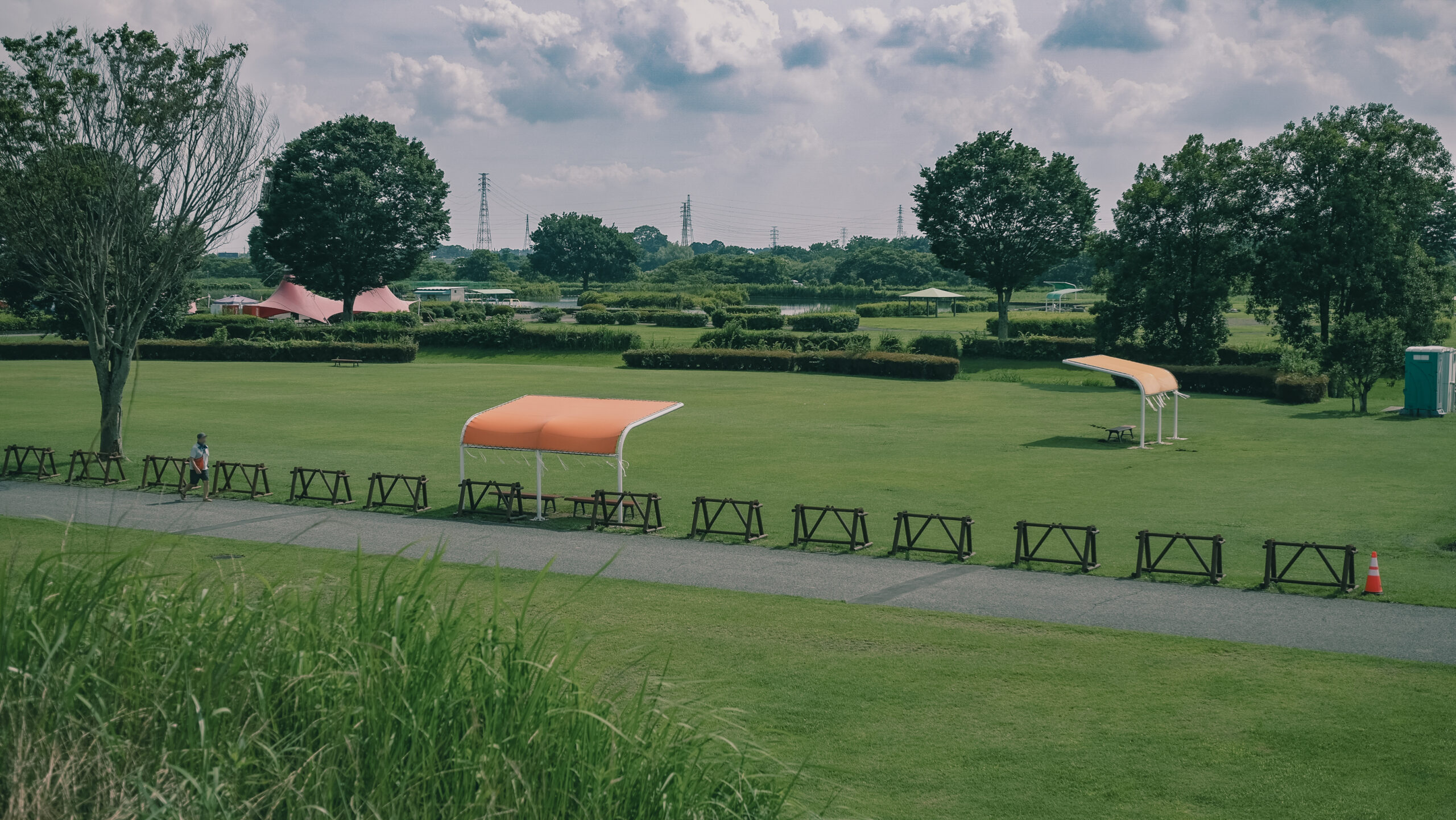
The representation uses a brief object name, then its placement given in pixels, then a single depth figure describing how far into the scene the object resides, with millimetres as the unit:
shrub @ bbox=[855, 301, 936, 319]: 96500
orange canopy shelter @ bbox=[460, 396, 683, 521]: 22312
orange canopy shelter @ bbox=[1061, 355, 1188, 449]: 32469
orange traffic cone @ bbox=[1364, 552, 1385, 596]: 16422
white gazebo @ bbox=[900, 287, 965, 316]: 95625
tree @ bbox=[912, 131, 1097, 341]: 64375
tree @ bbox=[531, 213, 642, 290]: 139875
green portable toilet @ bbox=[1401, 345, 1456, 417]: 38812
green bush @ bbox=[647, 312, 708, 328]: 81438
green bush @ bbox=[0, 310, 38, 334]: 74000
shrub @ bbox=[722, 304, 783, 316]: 82688
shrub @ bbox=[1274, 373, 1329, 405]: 43562
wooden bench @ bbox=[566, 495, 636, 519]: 22078
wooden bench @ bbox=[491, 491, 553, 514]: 22500
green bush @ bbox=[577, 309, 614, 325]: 79938
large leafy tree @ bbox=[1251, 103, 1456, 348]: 48000
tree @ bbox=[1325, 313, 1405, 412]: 41344
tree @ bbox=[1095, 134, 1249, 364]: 51469
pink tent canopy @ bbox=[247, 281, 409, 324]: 80500
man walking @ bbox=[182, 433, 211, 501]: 23922
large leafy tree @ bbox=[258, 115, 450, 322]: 71500
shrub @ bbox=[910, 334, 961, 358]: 59469
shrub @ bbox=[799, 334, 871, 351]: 58969
